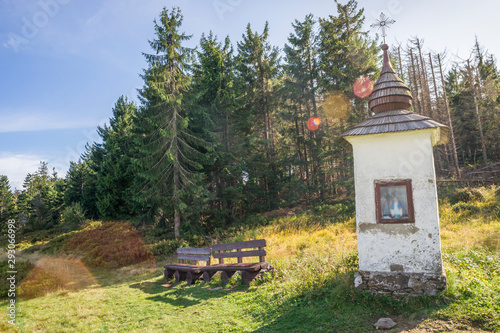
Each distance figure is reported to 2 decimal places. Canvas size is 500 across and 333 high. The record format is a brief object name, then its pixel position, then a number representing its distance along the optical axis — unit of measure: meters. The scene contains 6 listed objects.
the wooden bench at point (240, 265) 7.71
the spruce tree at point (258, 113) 20.75
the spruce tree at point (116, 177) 24.58
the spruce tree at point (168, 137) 16.11
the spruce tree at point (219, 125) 18.53
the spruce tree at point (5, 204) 35.51
